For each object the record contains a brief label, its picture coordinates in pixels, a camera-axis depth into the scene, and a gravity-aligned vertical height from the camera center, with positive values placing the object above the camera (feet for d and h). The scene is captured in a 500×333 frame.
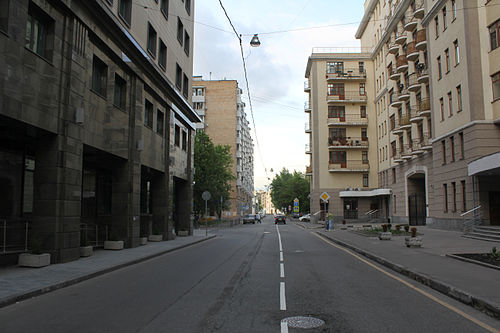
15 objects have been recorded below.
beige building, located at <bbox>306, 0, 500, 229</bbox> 77.10 +23.13
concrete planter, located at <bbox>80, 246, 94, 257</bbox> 45.14 -5.05
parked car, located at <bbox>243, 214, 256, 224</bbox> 195.19 -6.38
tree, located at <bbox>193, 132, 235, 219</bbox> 154.10 +13.44
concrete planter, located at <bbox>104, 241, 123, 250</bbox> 54.65 -5.31
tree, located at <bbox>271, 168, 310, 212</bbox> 274.77 +10.28
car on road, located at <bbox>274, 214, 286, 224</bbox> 194.49 -6.36
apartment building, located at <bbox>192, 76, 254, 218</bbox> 253.85 +60.40
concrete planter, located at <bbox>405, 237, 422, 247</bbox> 53.67 -4.86
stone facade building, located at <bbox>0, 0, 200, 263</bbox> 36.68 +9.82
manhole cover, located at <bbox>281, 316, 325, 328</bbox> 18.48 -5.51
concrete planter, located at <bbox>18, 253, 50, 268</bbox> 36.22 -4.88
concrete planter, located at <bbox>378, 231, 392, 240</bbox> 67.67 -5.09
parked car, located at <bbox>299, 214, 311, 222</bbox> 210.36 -6.51
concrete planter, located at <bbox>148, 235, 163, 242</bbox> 71.20 -5.68
